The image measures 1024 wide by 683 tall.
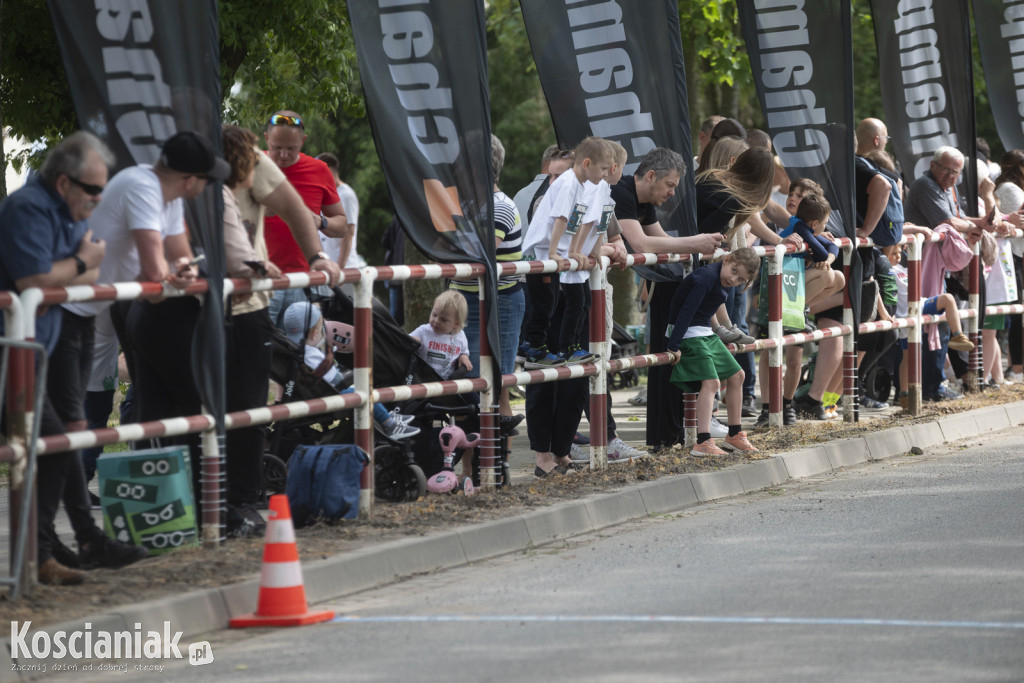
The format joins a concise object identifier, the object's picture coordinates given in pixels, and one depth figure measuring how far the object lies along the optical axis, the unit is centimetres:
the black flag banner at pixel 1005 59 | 3303
